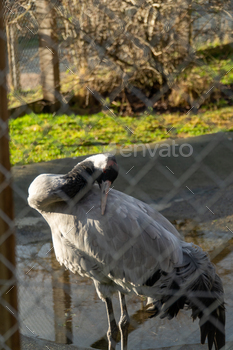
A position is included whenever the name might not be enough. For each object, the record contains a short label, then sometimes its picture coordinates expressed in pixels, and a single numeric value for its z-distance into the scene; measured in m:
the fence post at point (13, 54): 11.06
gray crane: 4.34
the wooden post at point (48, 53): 11.70
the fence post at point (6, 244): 2.56
